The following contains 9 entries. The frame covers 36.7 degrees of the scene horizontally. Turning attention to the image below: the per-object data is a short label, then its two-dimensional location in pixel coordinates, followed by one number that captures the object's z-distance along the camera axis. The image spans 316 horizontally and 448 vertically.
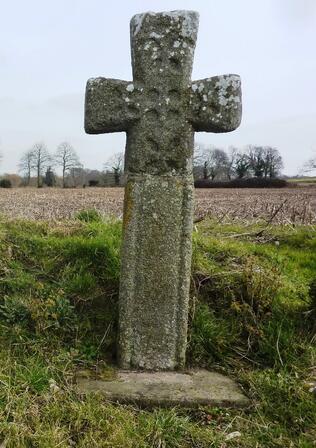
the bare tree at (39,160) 96.56
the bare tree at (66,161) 96.24
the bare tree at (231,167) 83.56
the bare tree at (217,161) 83.31
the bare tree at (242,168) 70.74
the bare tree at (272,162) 80.94
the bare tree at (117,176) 54.75
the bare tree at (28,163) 97.75
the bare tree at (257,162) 75.15
